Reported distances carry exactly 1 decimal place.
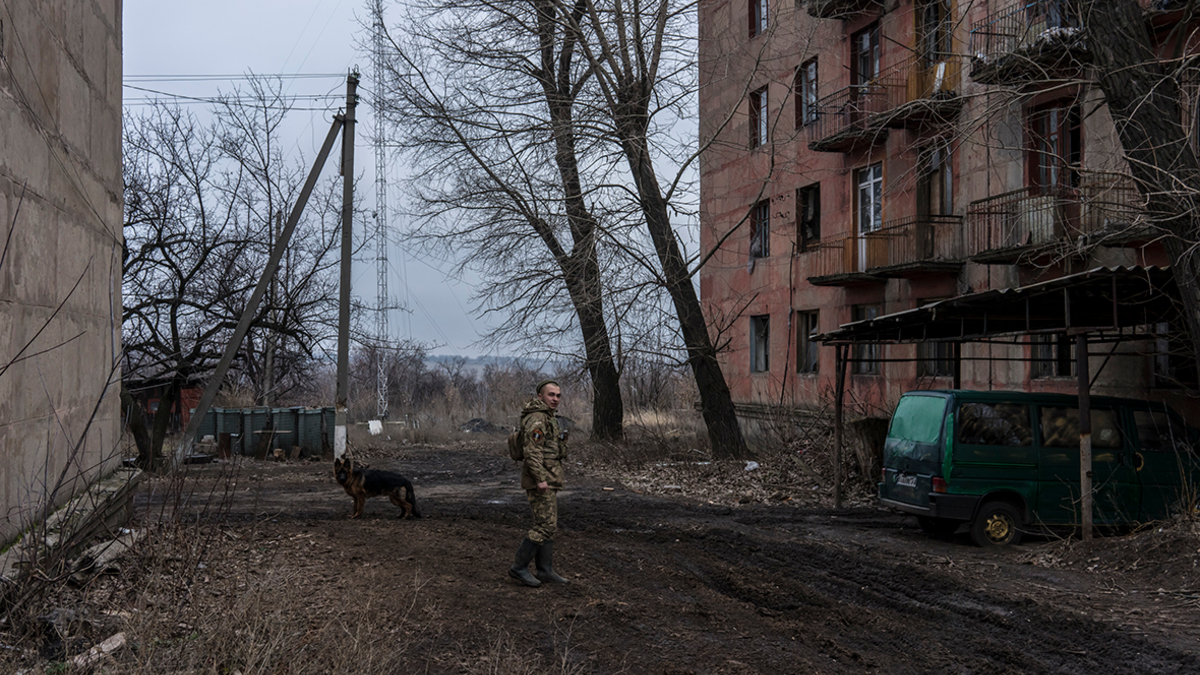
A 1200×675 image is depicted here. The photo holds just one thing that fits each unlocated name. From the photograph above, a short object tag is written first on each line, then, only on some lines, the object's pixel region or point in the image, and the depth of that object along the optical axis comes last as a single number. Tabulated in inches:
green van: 448.1
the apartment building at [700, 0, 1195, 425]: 645.9
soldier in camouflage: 331.9
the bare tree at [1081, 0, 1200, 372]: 407.5
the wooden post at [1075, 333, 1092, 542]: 423.2
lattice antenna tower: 872.3
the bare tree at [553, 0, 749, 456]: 765.3
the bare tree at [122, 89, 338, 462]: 840.9
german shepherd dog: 503.5
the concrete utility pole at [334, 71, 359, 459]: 724.7
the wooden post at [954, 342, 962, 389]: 607.8
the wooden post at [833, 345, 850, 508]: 580.1
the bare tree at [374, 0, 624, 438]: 791.7
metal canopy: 411.2
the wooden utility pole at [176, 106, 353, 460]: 700.7
